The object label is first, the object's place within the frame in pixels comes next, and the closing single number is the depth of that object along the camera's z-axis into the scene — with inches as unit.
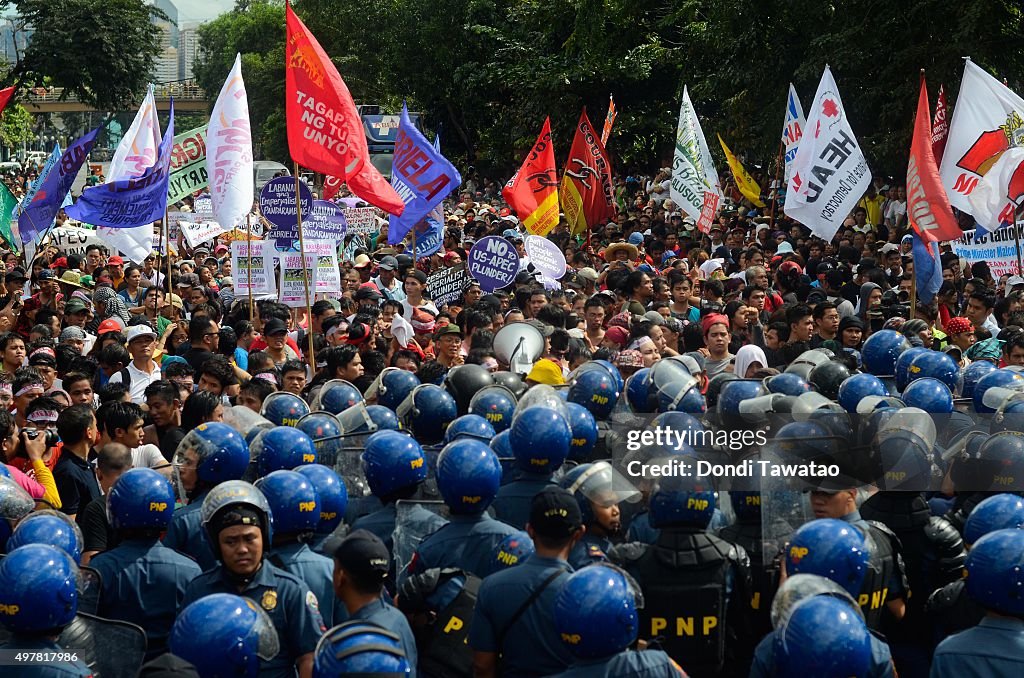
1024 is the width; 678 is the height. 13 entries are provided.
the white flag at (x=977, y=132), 470.3
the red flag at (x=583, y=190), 713.6
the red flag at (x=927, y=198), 464.1
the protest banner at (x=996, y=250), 486.3
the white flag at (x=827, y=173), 518.6
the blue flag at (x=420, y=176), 594.5
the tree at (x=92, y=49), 1881.2
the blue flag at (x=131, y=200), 502.6
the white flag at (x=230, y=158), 508.4
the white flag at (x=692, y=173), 652.7
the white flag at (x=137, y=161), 541.0
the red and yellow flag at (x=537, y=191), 662.5
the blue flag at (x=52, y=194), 561.9
